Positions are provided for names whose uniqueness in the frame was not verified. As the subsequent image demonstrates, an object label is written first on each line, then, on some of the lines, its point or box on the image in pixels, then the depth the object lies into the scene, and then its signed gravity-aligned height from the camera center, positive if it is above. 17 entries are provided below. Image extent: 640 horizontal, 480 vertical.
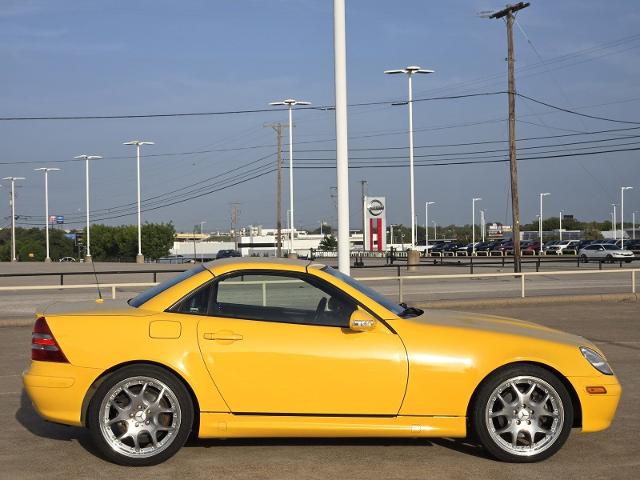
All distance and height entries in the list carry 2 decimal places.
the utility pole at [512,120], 39.97 +5.35
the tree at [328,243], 119.12 -1.19
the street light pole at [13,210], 92.92 +3.33
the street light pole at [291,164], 62.17 +5.37
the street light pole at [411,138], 51.34 +6.10
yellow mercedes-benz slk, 5.91 -1.03
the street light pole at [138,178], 70.31 +5.06
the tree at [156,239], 117.81 -0.28
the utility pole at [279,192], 58.81 +3.19
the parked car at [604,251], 62.97 -1.52
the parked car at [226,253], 63.24 -1.32
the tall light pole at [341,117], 13.96 +1.97
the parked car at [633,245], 76.72 -1.33
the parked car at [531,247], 86.14 -1.63
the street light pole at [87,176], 75.68 +5.79
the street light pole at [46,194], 84.94 +4.45
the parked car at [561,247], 84.19 -1.54
